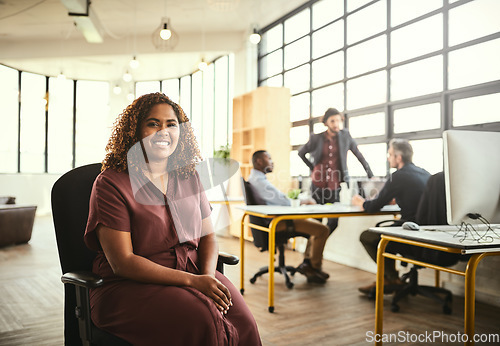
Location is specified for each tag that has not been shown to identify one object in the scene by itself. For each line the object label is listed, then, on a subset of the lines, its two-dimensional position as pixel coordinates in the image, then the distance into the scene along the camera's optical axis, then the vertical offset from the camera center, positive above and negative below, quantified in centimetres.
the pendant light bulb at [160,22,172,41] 566 +188
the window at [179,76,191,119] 1064 +209
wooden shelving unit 633 +70
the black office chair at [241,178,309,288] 380 -55
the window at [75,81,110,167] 1174 +151
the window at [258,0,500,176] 379 +118
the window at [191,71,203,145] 1002 +178
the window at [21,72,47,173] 1079 +130
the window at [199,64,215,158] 926 +135
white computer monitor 185 +0
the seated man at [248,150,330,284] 398 -49
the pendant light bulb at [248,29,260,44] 607 +195
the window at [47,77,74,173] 1127 +126
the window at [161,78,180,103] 1123 +236
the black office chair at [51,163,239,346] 152 -22
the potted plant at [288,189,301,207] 380 -22
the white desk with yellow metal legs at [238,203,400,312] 320 -31
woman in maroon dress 135 -25
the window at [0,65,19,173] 1041 +135
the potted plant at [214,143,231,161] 725 +36
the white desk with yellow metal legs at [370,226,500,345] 182 -33
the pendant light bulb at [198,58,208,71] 638 +163
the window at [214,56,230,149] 859 +153
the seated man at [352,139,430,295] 326 -16
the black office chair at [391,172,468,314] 281 -28
